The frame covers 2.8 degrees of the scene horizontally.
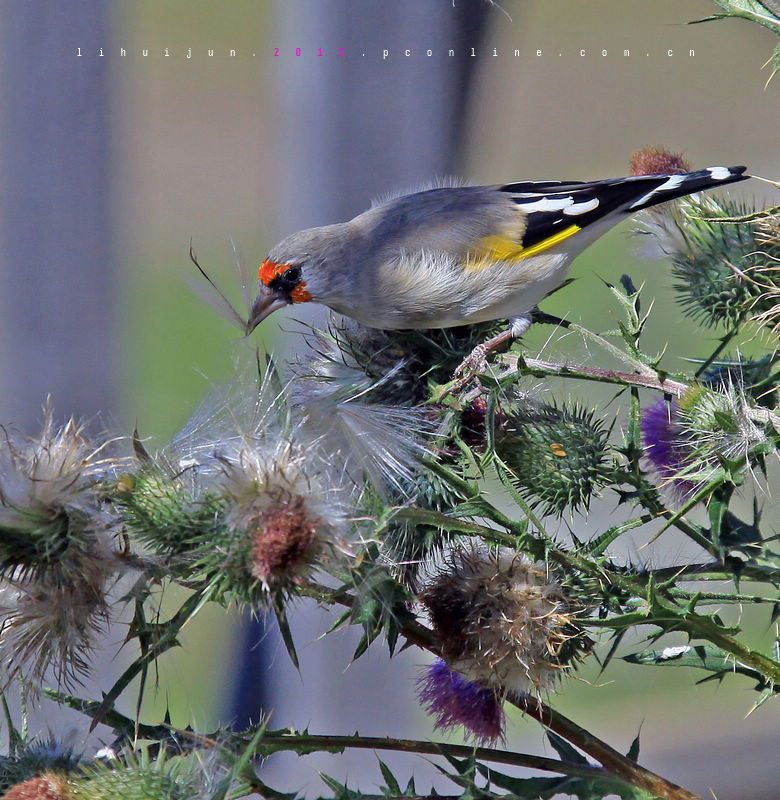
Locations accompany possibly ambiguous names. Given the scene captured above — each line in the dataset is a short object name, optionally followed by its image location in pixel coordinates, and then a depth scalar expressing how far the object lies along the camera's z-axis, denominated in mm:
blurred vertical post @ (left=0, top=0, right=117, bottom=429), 4418
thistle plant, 3629
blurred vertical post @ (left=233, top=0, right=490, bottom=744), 4218
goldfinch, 3738
